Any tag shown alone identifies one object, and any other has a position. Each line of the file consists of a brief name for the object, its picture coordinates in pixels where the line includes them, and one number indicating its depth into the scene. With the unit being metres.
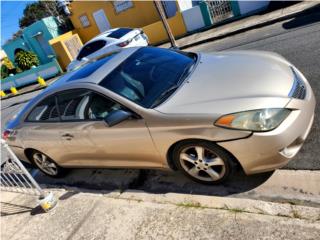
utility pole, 9.86
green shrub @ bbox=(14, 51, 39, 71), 17.98
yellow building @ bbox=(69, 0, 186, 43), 13.73
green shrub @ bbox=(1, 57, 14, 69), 19.17
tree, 31.36
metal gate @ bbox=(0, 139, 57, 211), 3.46
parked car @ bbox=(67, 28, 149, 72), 10.47
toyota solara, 2.53
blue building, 17.87
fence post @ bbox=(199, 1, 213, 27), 11.21
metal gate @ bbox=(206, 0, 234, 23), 10.83
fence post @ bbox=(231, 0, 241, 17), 10.56
